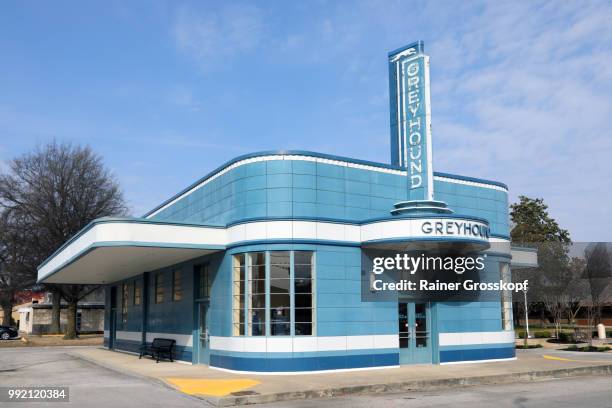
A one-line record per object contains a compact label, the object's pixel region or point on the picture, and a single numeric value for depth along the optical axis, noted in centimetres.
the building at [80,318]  6375
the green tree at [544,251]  5100
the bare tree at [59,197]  4825
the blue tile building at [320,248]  1848
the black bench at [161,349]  2352
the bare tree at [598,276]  4969
